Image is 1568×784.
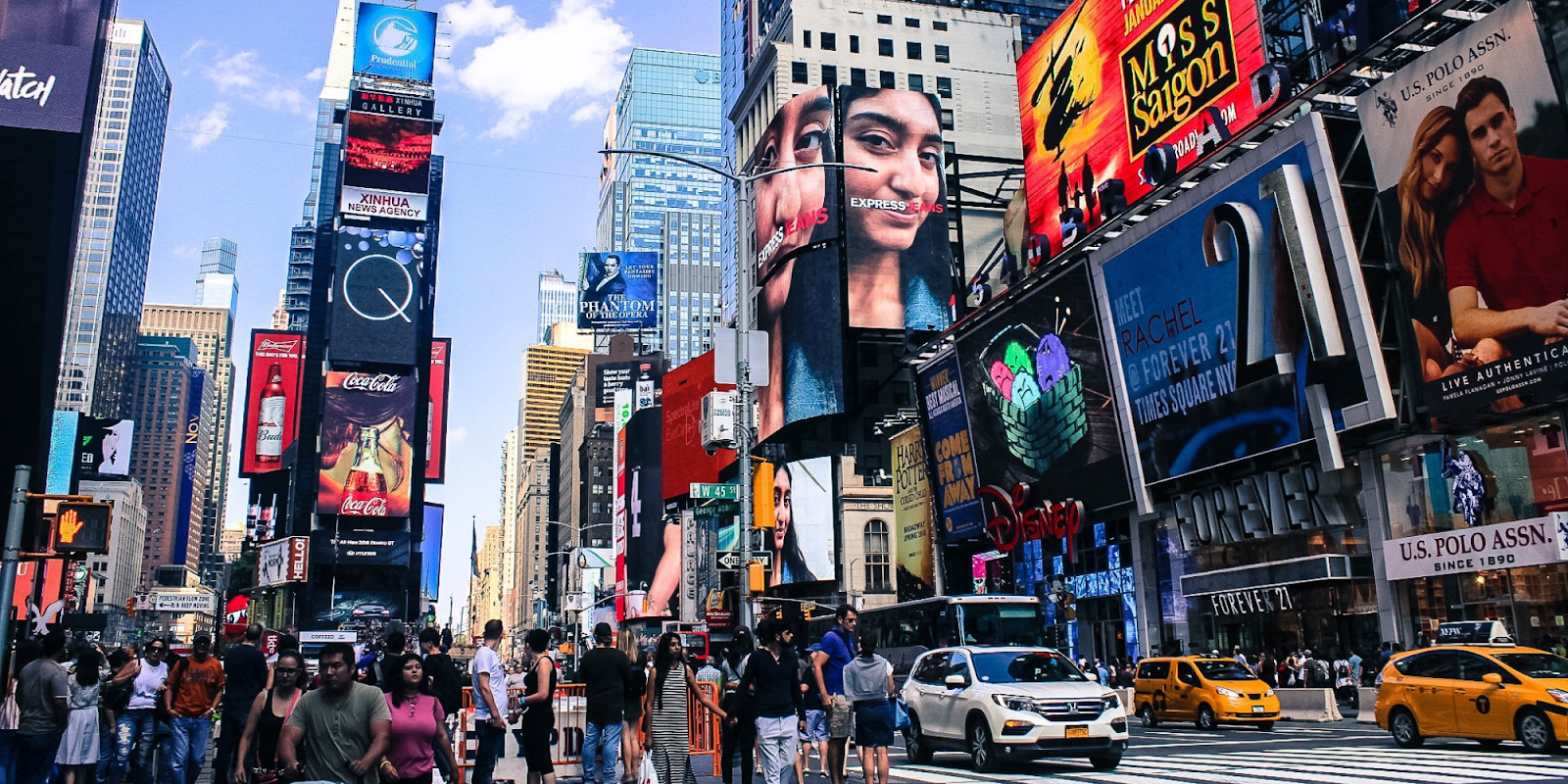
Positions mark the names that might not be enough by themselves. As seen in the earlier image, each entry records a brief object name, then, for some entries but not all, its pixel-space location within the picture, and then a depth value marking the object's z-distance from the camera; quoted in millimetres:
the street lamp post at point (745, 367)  19234
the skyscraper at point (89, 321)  182750
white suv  15781
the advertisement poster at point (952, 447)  52250
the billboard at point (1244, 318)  31031
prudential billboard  111688
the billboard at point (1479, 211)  25422
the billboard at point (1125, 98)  35812
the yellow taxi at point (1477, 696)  16406
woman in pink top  8562
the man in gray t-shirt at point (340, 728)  8016
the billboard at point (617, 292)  118188
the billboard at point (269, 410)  123062
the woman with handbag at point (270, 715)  9844
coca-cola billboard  105812
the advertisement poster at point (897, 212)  71812
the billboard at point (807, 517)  71188
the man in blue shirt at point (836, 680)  13789
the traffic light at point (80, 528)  13523
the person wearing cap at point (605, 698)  12477
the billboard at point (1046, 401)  41969
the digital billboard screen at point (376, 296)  106938
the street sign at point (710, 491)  44438
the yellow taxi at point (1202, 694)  24359
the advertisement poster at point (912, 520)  62344
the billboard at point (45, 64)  21484
